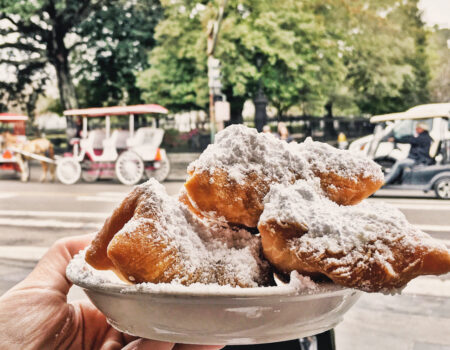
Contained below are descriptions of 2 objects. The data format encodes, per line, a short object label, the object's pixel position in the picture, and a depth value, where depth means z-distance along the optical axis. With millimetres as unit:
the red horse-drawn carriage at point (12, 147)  12781
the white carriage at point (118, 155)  11234
